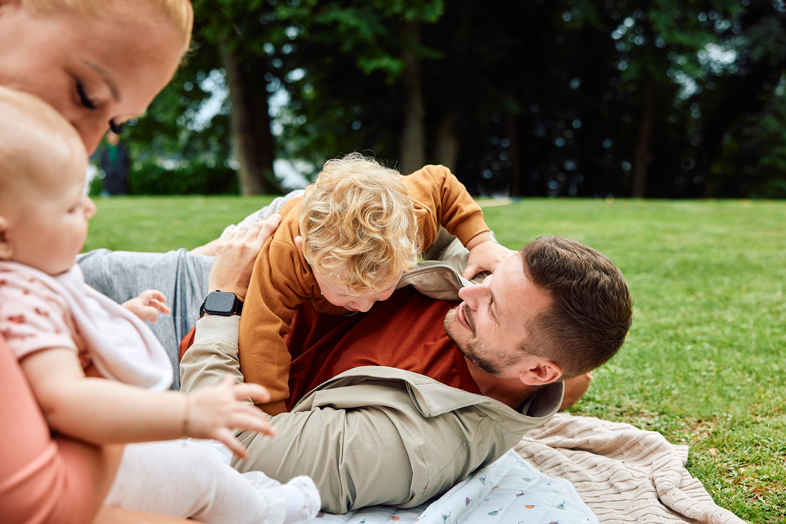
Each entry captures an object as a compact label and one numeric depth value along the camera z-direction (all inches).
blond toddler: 91.0
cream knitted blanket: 100.0
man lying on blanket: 85.6
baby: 41.2
